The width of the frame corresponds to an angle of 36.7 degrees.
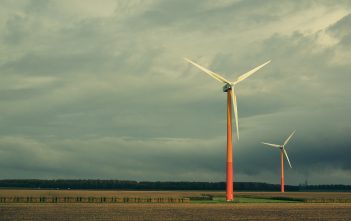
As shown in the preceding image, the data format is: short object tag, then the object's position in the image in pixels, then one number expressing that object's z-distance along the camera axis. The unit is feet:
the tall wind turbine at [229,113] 293.02
